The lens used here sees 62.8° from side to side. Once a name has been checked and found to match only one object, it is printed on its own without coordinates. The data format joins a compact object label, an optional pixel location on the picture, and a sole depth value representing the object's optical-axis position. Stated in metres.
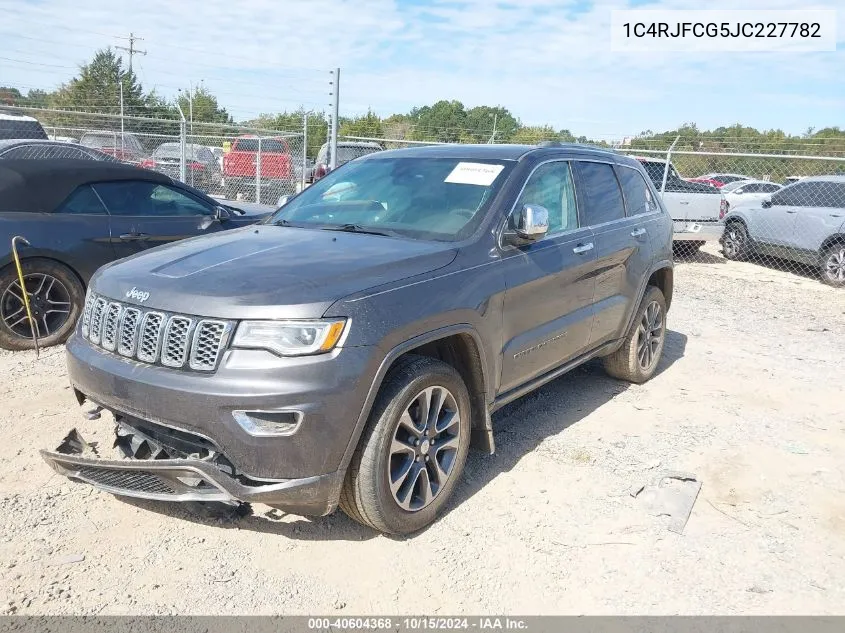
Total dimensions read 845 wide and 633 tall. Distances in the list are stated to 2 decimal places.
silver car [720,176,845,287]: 10.98
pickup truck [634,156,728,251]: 12.18
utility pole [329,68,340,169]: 10.05
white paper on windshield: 3.91
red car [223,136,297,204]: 14.30
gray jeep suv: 2.71
